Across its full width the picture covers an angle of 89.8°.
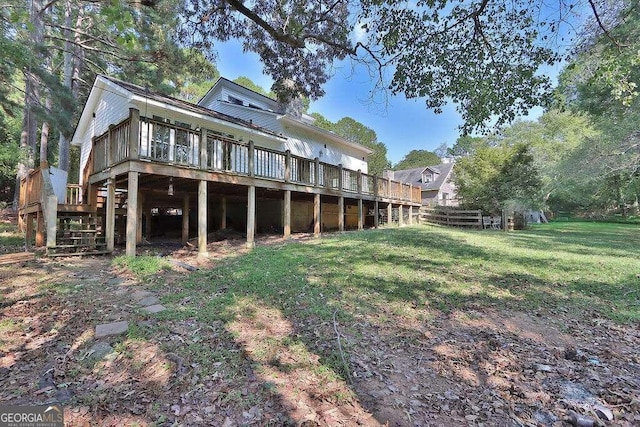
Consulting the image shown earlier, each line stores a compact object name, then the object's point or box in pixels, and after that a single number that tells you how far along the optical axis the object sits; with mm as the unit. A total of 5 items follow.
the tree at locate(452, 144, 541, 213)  17584
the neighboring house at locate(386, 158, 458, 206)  37688
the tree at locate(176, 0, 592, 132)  5719
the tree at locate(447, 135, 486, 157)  52281
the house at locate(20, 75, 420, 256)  7852
